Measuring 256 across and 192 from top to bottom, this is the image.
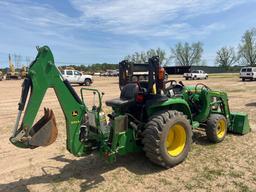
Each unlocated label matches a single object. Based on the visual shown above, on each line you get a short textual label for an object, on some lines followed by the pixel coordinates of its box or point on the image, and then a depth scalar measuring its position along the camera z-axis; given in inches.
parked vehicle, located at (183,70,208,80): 1186.2
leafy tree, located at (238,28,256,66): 2218.5
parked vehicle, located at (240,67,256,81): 951.2
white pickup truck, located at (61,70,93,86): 770.6
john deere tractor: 116.6
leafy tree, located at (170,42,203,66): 2967.2
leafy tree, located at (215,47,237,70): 2639.8
